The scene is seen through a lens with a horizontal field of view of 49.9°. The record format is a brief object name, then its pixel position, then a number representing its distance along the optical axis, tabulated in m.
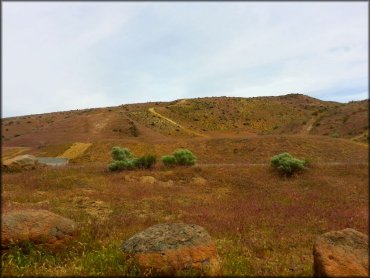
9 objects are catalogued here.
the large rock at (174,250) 7.50
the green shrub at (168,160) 31.78
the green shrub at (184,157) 31.80
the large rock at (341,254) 6.95
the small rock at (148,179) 25.06
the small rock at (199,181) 25.43
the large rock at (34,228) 9.10
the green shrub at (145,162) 30.69
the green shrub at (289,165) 26.59
